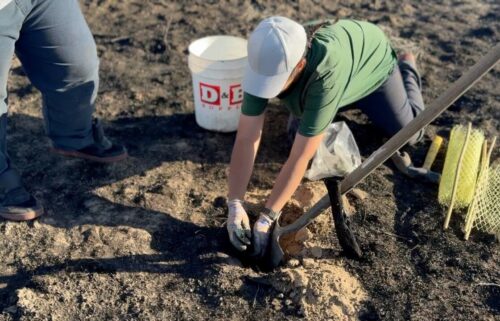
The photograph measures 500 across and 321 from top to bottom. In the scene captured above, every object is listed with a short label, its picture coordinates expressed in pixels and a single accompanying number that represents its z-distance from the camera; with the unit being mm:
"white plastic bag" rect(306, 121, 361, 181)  3332
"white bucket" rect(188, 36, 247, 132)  3389
